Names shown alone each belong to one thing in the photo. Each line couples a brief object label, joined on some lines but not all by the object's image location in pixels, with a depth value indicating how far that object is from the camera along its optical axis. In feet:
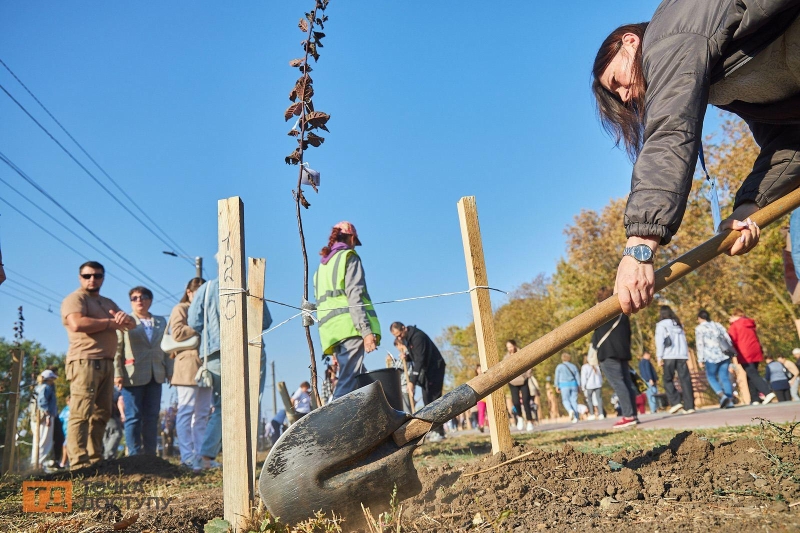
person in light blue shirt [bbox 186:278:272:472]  19.54
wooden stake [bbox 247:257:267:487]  10.82
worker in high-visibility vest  18.07
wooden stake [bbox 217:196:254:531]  8.55
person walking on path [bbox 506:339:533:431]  36.76
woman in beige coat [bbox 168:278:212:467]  21.35
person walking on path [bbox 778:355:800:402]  40.65
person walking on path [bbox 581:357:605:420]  46.65
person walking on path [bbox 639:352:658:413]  46.06
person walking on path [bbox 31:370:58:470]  33.76
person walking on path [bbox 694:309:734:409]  32.58
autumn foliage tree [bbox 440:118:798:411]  58.59
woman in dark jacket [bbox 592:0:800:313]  7.40
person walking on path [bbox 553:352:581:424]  48.44
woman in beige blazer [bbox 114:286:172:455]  23.66
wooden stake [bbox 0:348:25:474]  24.27
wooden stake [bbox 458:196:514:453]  11.27
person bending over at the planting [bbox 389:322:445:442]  29.40
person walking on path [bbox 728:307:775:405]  32.48
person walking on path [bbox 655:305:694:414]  33.22
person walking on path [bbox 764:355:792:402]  33.42
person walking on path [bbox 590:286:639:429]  25.04
